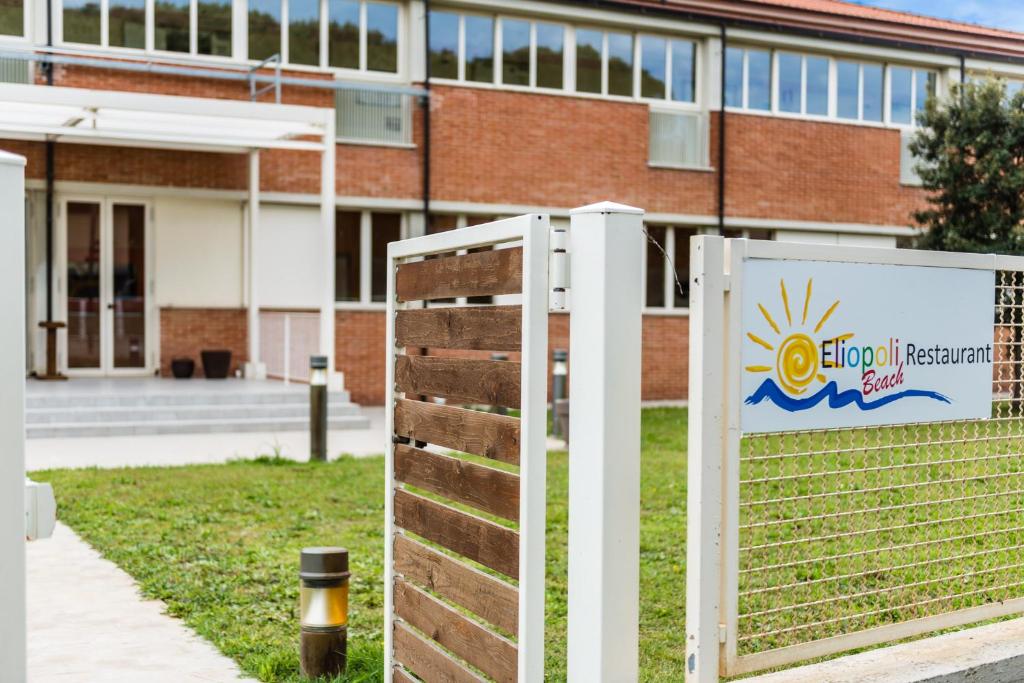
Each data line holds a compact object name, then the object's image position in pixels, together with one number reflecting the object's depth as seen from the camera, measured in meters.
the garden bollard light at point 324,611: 4.70
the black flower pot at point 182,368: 18.84
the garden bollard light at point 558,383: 13.42
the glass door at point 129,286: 19.06
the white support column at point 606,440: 3.26
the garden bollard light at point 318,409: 12.21
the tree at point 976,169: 18.67
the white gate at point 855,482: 3.65
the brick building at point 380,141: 18.30
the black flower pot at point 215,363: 18.95
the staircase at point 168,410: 14.79
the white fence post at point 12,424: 2.79
